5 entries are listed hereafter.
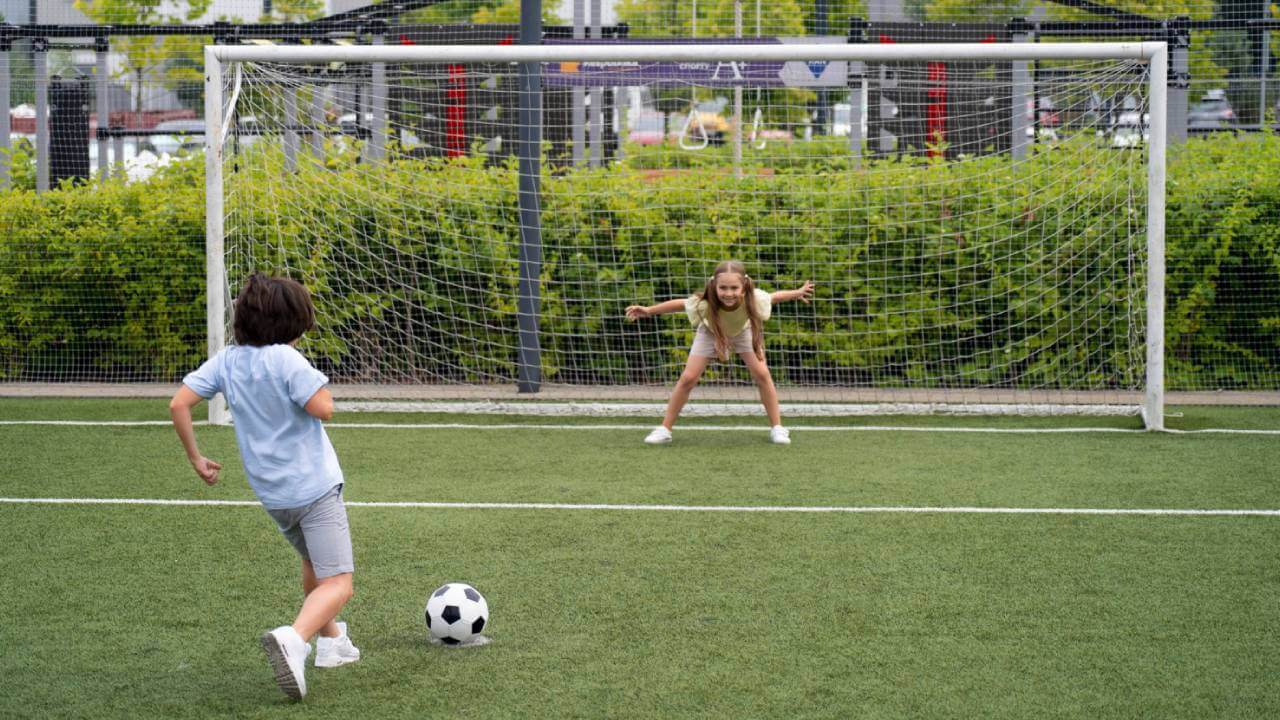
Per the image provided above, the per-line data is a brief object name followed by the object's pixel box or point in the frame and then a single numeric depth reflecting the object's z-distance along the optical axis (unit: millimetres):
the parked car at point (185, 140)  15680
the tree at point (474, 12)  18078
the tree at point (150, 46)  15344
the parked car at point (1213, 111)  17698
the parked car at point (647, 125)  14000
